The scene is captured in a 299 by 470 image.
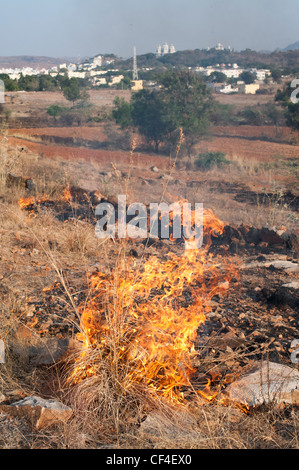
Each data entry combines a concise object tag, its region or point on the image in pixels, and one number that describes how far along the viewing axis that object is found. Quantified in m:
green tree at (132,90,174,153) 16.53
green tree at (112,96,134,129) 18.15
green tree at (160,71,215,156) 16.19
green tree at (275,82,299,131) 17.60
